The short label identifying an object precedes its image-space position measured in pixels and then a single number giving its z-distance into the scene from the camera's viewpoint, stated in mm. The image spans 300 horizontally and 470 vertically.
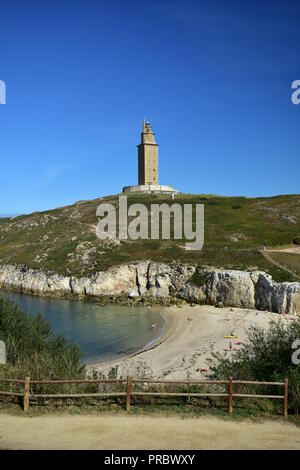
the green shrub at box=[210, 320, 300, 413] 18141
